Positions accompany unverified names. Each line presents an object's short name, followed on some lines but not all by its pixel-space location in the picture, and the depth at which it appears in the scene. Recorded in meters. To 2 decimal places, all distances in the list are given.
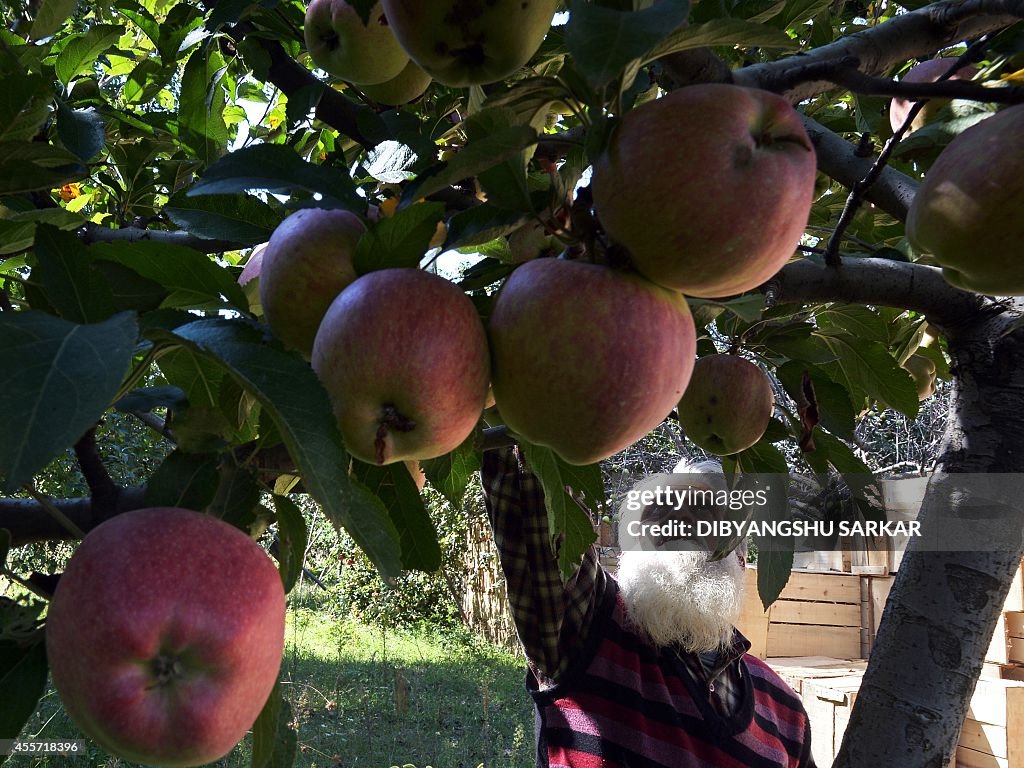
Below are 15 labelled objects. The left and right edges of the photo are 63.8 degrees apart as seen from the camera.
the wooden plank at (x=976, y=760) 3.09
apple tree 0.51
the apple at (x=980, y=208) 0.60
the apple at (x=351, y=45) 0.99
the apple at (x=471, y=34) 0.64
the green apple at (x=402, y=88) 1.10
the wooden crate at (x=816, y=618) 4.25
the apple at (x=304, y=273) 0.67
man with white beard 2.29
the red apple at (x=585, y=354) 0.58
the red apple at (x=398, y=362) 0.59
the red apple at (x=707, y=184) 0.57
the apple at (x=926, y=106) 1.26
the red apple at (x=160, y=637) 0.49
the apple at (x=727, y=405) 1.08
